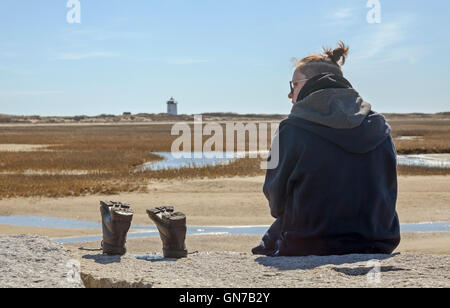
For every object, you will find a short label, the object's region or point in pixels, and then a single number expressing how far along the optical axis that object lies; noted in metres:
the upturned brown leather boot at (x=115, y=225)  4.55
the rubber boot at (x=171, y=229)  4.59
